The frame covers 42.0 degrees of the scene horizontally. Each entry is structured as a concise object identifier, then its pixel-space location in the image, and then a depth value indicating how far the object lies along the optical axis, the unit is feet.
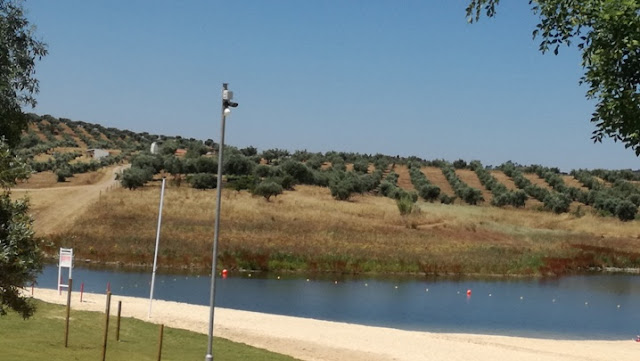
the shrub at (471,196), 350.43
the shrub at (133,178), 284.20
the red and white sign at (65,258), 121.29
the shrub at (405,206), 277.44
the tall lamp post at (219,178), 63.46
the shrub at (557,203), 335.26
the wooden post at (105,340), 67.74
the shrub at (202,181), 295.28
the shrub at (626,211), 330.54
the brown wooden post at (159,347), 68.69
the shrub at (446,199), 343.26
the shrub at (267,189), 283.59
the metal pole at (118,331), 82.30
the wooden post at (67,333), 76.79
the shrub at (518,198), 350.23
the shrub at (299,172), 336.90
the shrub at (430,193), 346.95
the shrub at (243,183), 298.15
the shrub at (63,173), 327.47
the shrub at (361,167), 408.46
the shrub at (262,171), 330.50
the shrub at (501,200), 347.36
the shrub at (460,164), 478.18
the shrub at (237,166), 329.93
